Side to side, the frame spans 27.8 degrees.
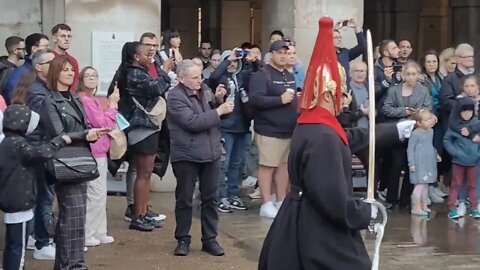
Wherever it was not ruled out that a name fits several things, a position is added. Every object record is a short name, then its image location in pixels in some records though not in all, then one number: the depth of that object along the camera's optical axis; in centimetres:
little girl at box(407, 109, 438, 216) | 1051
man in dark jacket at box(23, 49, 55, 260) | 779
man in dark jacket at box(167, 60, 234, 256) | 825
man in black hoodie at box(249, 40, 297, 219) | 987
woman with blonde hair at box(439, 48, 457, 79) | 1166
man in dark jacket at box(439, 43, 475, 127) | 1098
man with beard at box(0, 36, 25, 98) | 991
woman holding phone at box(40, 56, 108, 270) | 725
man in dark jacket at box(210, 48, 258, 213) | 1036
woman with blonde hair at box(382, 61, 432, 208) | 1065
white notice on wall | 1151
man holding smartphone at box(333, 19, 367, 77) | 1109
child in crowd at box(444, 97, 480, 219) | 1039
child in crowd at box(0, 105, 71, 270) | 689
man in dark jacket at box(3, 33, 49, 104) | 906
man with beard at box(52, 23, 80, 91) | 938
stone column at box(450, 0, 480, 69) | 1791
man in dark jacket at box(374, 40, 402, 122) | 1104
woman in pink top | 834
